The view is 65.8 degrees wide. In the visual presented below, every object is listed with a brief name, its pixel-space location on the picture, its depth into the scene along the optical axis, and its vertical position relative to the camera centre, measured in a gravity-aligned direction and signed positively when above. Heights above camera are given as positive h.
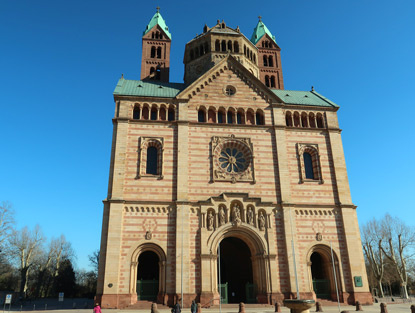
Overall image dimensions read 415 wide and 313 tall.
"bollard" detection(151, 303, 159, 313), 20.66 -2.00
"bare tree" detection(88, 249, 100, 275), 70.25 +3.77
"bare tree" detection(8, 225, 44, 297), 52.19 +4.72
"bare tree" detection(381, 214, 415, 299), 41.82 +2.81
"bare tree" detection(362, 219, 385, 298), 45.72 +3.25
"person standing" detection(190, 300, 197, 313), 19.27 -1.85
